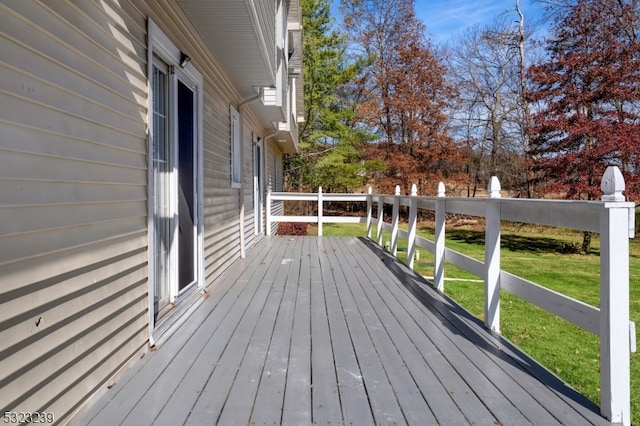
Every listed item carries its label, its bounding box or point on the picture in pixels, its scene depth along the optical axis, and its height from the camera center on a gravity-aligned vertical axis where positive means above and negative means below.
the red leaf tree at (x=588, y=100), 11.13 +2.91
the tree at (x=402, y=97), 18.83 +5.02
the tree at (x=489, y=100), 19.47 +5.06
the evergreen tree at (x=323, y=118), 18.05 +3.85
